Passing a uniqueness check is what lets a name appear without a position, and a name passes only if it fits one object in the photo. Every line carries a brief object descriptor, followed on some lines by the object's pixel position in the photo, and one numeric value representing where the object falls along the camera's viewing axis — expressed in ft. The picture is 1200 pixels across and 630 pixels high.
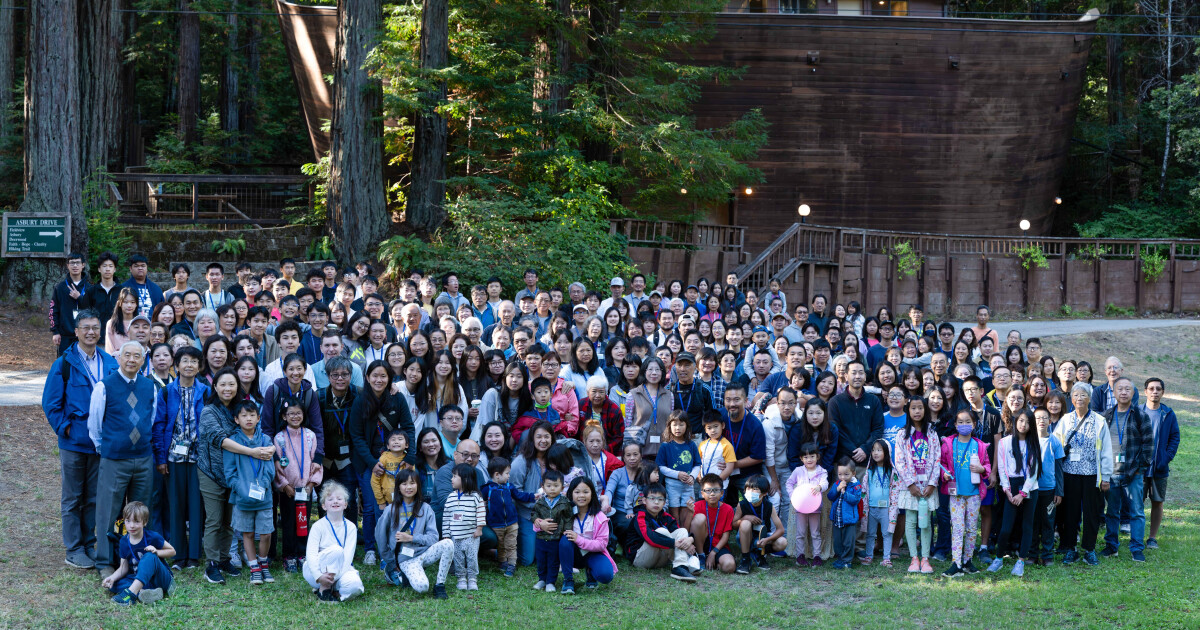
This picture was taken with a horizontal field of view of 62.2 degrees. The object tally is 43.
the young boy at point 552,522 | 23.62
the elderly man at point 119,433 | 22.00
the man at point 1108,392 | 28.96
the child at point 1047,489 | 26.53
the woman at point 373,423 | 24.43
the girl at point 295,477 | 23.47
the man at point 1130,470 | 27.66
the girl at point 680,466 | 26.24
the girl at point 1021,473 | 26.21
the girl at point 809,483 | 26.21
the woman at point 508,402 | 26.25
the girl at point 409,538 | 22.99
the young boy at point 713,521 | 25.68
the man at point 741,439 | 26.89
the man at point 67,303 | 32.53
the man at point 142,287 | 31.99
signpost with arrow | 46.19
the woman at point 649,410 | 27.71
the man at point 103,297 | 32.30
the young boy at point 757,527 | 25.80
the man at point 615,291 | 37.63
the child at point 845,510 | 25.90
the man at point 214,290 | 32.24
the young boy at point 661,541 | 25.20
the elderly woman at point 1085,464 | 27.02
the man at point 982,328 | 36.82
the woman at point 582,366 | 28.12
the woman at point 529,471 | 25.25
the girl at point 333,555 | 21.99
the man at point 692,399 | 28.09
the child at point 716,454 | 26.45
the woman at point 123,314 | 28.04
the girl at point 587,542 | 23.73
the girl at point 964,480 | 25.89
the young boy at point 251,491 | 22.63
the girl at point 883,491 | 26.35
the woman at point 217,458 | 22.63
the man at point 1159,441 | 28.14
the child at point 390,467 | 24.07
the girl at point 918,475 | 25.99
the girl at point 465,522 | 23.39
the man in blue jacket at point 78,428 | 22.52
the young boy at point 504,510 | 24.76
